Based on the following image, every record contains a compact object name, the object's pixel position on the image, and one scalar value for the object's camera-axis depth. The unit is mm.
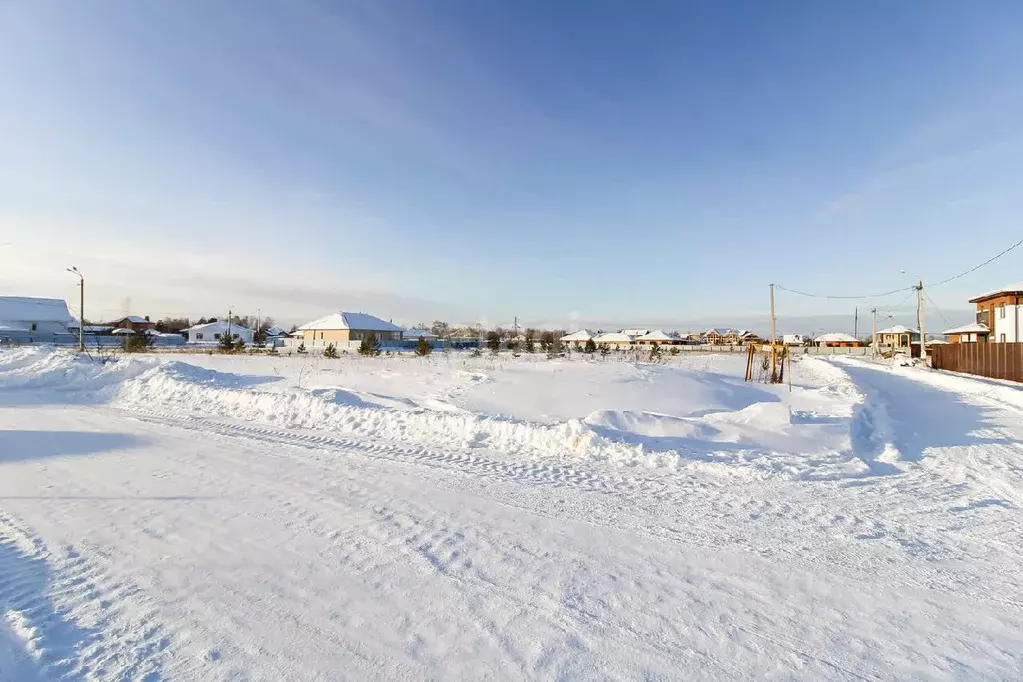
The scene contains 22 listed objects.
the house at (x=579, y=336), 106025
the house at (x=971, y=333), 40875
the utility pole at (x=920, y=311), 39128
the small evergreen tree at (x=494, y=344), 34862
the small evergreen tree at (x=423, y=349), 33966
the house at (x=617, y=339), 102838
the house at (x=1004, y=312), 35594
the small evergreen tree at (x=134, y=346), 35125
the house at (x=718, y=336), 105744
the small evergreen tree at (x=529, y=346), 37706
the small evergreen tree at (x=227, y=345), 43531
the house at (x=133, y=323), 99725
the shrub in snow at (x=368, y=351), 35844
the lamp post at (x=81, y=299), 36056
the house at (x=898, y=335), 62016
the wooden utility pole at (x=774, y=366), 20819
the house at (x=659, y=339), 99531
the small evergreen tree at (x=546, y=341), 41903
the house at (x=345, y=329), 72125
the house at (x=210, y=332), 90000
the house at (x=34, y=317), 68562
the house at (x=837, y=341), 100331
